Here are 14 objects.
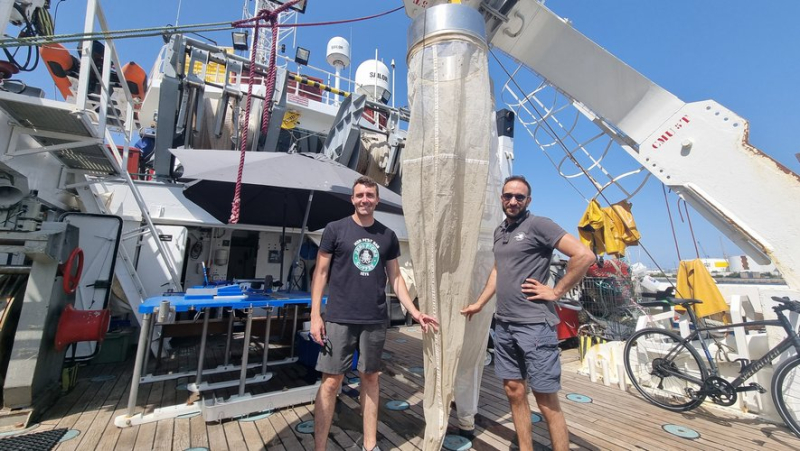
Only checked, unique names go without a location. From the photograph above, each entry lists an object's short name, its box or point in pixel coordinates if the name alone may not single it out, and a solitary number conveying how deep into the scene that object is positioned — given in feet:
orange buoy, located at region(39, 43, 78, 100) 14.64
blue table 7.83
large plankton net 5.58
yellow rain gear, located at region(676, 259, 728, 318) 11.51
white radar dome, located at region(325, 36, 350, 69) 41.60
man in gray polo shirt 6.18
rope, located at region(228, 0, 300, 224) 7.53
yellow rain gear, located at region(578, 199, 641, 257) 11.89
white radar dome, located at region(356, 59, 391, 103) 39.93
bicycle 8.61
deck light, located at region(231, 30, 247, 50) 20.95
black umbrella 9.86
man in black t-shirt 6.65
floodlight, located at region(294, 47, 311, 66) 24.36
